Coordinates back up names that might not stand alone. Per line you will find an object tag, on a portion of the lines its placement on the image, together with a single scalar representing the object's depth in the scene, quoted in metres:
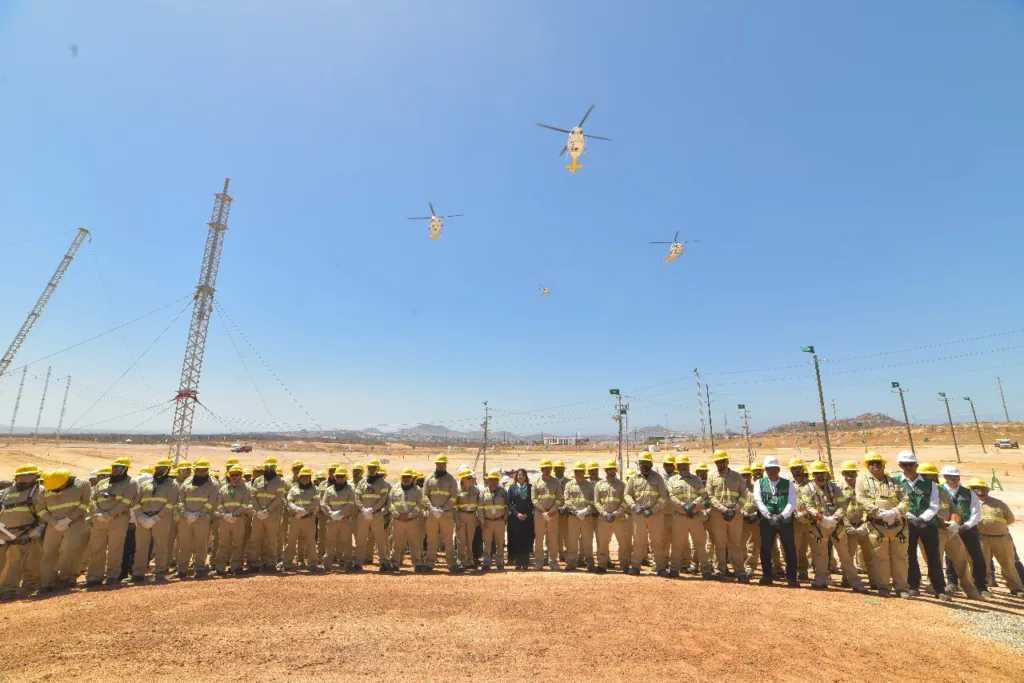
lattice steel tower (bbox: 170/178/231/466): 36.44
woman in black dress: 11.01
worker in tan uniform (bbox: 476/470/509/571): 10.78
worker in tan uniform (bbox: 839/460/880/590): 9.18
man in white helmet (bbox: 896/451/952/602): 8.80
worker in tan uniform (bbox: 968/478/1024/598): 9.08
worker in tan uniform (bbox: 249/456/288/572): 10.29
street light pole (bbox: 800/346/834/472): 26.45
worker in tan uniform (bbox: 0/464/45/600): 8.70
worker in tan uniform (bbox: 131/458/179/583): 9.41
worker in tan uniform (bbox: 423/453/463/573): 10.48
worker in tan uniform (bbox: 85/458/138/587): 9.18
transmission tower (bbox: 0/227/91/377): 70.19
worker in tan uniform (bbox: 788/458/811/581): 10.23
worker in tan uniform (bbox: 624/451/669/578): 10.28
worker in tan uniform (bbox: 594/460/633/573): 10.52
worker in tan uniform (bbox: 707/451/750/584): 9.94
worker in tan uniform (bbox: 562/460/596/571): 10.70
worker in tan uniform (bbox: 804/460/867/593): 9.27
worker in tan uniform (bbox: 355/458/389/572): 10.44
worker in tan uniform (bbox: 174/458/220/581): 9.77
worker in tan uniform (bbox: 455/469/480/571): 10.70
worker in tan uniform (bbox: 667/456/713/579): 10.07
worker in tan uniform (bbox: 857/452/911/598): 8.91
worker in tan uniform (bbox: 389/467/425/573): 10.45
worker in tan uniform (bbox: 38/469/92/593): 8.84
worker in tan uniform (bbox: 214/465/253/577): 10.01
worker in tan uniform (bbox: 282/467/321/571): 10.35
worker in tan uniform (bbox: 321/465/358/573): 10.43
